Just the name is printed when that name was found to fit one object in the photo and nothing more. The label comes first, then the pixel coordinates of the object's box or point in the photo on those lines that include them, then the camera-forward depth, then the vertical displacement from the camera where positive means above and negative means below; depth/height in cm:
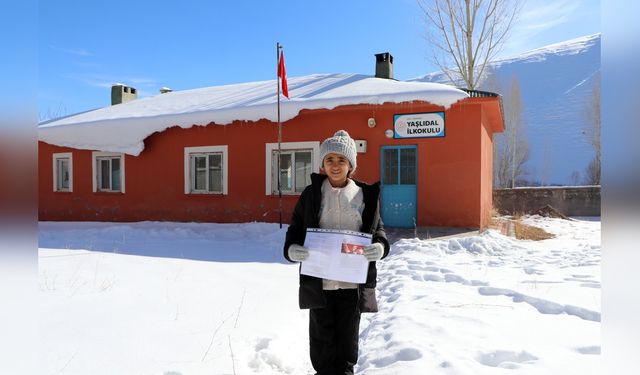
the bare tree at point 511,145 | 2702 +283
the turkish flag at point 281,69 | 861 +257
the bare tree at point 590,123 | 2724 +455
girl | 219 -39
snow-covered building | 822 +77
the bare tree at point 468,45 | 1655 +619
